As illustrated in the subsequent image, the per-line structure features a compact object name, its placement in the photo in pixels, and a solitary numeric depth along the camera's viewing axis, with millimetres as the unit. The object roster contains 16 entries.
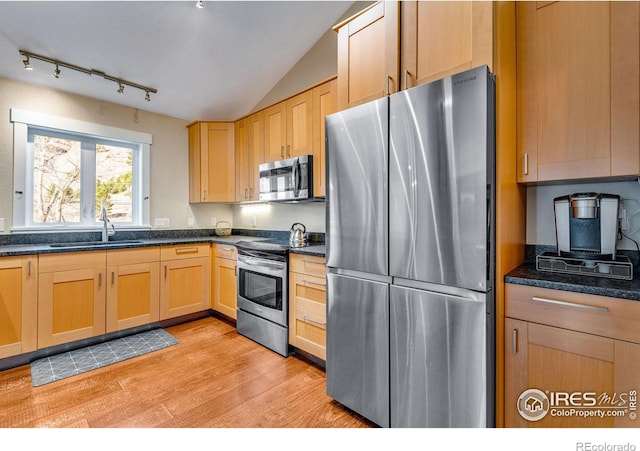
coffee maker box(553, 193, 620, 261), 1527
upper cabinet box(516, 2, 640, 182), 1356
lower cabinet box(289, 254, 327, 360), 2336
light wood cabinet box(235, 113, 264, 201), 3340
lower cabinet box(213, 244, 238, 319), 3266
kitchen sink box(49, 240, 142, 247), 2908
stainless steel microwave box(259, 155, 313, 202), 2709
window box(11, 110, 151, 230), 2861
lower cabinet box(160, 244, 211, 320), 3209
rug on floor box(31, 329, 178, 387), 2307
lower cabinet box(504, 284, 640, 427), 1184
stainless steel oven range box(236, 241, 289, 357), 2613
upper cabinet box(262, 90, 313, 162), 2764
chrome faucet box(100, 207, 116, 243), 3137
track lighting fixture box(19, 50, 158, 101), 2529
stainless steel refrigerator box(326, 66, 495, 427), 1341
